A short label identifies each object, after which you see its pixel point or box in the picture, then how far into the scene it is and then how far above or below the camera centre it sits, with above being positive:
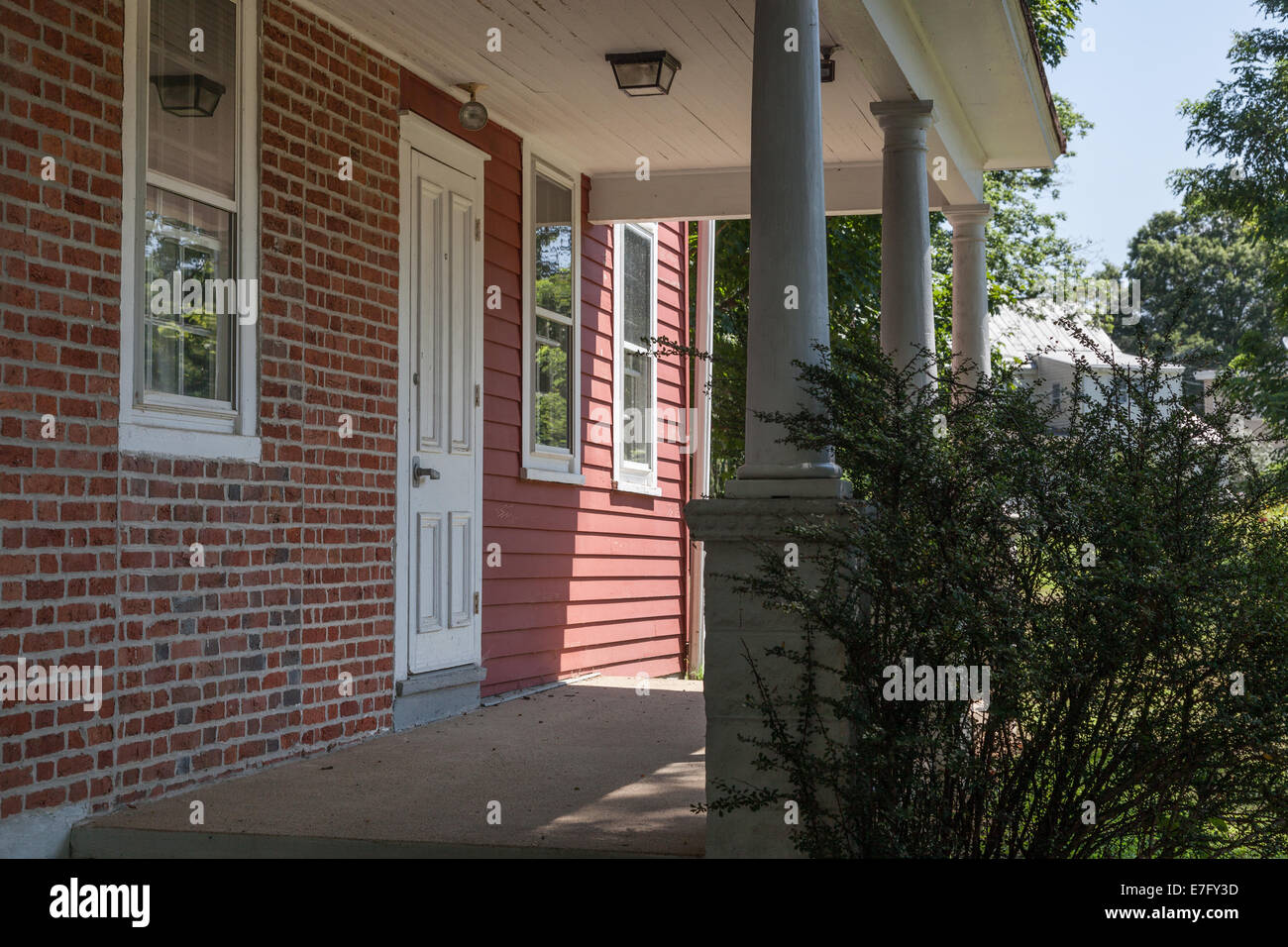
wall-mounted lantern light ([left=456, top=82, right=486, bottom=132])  6.80 +2.21
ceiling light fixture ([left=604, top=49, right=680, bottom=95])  6.43 +2.34
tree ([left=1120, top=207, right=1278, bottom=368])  46.59 +9.26
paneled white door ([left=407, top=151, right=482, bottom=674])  6.68 +0.56
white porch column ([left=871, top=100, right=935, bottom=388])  6.24 +1.45
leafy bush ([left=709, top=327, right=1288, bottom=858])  3.59 -0.36
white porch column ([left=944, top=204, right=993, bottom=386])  7.96 +1.51
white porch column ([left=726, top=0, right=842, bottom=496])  3.92 +0.88
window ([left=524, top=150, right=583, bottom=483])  8.11 +1.33
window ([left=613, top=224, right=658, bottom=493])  9.63 +1.29
